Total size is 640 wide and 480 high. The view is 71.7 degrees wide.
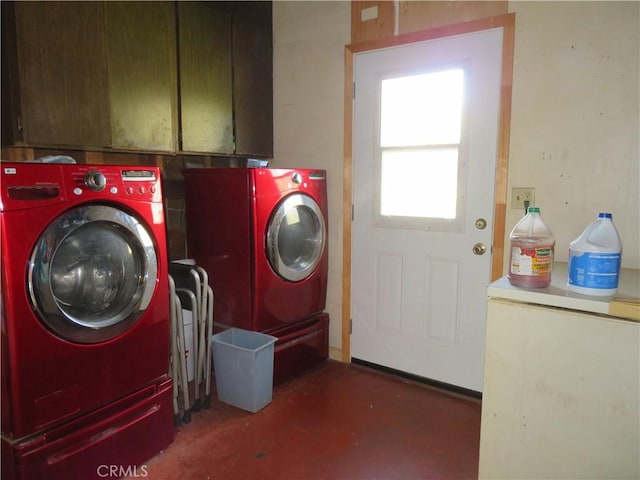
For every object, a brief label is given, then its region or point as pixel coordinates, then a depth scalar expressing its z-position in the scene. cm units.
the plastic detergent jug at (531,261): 133
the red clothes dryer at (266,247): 231
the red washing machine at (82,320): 141
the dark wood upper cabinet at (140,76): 182
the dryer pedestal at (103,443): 148
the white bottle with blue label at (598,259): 125
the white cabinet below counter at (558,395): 119
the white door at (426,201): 232
